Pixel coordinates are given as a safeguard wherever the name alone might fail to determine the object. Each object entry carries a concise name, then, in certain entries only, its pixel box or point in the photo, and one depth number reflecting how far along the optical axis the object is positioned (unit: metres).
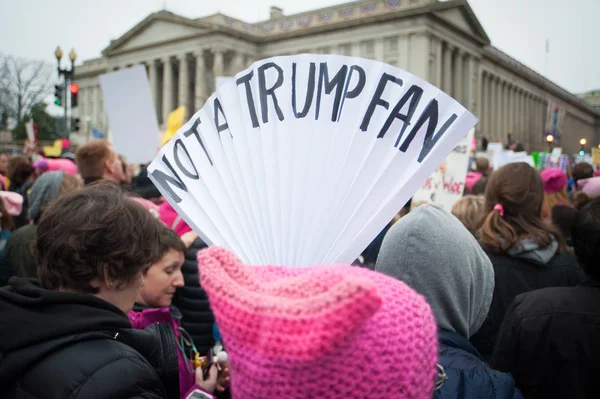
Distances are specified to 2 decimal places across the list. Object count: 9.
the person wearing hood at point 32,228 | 3.58
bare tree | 50.59
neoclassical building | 43.09
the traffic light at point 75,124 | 19.08
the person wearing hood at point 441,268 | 1.66
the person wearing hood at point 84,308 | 1.46
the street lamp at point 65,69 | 16.69
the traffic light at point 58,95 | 17.40
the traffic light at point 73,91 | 16.52
